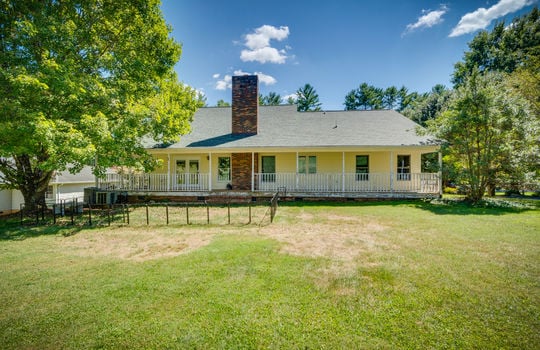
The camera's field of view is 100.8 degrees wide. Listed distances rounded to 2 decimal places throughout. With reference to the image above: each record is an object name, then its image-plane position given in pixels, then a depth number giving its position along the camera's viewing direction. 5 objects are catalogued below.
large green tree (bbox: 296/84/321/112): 47.44
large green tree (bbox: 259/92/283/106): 50.16
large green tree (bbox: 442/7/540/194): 10.95
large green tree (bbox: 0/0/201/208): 7.85
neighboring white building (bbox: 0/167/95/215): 13.59
